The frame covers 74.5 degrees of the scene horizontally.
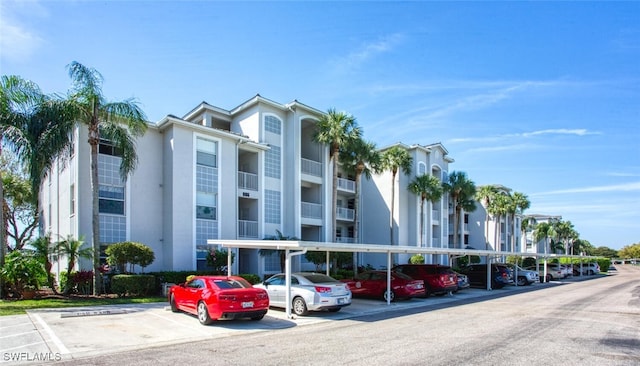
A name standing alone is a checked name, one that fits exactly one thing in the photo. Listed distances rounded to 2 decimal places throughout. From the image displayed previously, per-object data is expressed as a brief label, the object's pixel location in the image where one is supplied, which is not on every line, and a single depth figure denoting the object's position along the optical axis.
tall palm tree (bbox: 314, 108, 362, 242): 29.28
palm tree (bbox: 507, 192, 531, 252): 55.02
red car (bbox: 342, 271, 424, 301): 18.14
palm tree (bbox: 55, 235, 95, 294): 17.84
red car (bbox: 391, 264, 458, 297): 20.06
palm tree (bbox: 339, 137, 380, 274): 31.52
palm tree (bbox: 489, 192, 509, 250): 52.50
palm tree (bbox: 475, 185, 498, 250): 53.22
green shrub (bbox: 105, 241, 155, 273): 18.47
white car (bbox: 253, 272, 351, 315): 13.88
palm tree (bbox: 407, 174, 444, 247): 38.84
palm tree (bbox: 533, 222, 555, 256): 74.88
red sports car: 11.58
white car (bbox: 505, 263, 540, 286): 28.97
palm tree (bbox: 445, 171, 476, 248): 43.78
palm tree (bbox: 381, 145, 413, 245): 36.16
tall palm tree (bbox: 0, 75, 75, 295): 16.88
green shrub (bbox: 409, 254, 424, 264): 36.68
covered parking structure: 13.82
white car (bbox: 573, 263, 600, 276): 46.33
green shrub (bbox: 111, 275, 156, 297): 18.16
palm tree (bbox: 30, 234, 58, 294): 17.80
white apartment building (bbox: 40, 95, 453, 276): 21.23
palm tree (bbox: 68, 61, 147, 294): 18.16
